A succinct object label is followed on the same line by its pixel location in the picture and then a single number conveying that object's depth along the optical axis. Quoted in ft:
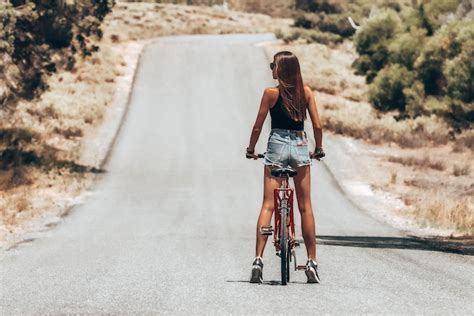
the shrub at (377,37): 157.07
